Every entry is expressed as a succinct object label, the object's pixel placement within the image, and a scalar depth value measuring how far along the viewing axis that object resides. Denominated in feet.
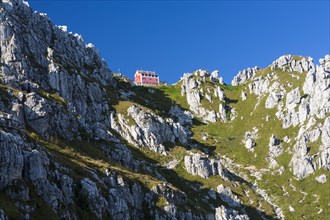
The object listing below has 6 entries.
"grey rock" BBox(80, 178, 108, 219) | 293.43
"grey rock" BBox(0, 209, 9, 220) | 200.11
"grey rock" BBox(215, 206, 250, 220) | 441.89
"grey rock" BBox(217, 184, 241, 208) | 540.93
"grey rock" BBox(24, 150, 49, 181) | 264.31
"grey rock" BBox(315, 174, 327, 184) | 609.42
